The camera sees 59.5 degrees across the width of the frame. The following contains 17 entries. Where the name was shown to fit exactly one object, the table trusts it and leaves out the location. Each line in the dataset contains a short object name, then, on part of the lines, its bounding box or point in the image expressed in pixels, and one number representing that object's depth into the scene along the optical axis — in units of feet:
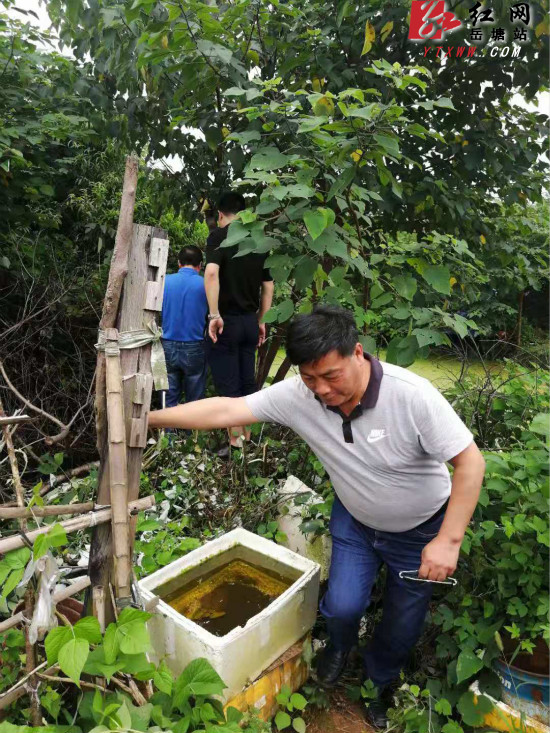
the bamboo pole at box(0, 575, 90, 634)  4.61
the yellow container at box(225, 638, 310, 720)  6.22
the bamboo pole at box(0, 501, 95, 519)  4.20
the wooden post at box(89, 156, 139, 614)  4.72
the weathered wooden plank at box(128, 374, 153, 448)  4.93
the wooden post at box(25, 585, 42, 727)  4.70
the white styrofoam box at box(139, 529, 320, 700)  5.87
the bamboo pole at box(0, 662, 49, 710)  4.45
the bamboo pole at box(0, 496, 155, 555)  4.10
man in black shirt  11.02
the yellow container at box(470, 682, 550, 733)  6.02
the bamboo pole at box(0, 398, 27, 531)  4.49
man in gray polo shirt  5.59
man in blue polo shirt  12.94
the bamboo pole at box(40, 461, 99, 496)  8.81
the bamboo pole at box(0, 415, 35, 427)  4.43
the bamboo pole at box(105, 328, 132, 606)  4.71
